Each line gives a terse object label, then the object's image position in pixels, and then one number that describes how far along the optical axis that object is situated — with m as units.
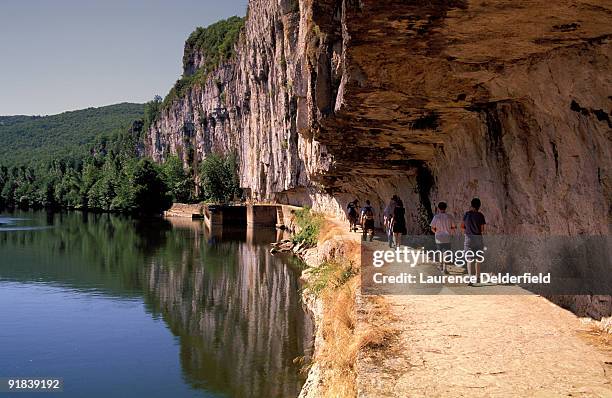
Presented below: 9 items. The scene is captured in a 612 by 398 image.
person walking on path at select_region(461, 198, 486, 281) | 10.30
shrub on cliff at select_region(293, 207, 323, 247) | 35.72
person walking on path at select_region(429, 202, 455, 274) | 11.35
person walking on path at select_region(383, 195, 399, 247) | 16.84
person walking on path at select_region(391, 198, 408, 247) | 16.10
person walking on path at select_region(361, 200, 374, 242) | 19.61
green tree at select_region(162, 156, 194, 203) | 98.19
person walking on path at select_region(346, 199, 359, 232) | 27.18
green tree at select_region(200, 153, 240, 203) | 89.06
